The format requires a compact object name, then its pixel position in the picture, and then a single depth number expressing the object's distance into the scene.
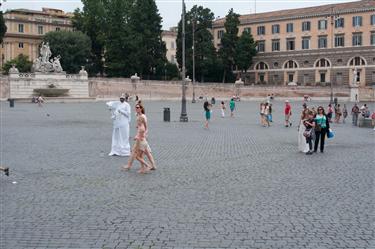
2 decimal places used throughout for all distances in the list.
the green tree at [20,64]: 79.00
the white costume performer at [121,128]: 14.94
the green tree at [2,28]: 65.26
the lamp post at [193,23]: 74.79
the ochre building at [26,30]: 88.88
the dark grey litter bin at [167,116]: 30.48
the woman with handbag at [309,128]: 15.61
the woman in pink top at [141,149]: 12.23
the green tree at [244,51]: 79.06
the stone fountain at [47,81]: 60.78
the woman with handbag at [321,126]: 16.08
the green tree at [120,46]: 70.00
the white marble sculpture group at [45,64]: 62.29
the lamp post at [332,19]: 77.22
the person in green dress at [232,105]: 37.03
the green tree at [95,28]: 78.12
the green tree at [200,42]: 76.06
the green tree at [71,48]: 73.38
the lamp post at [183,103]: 30.38
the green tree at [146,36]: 70.00
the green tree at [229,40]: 79.25
